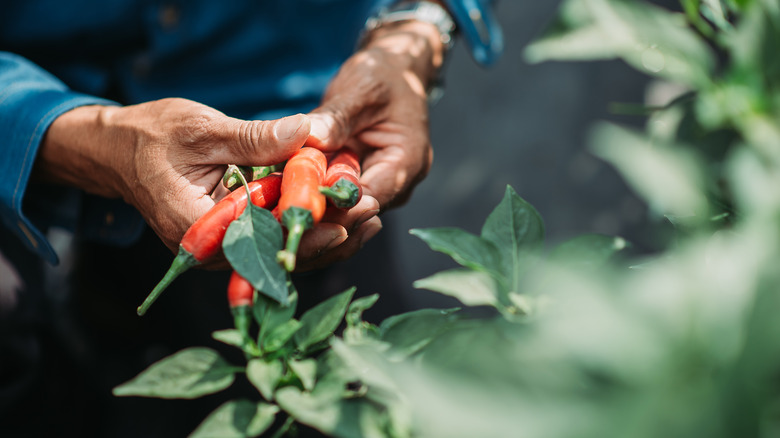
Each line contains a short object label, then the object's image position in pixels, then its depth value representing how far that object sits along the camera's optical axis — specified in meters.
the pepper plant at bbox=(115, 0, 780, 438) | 0.39
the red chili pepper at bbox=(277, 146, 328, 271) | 0.64
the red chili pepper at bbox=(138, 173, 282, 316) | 0.67
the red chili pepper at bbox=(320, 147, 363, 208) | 0.67
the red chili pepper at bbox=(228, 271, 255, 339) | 0.64
